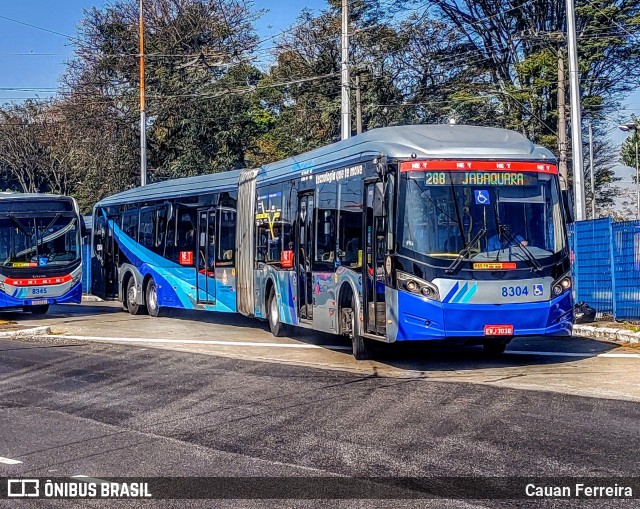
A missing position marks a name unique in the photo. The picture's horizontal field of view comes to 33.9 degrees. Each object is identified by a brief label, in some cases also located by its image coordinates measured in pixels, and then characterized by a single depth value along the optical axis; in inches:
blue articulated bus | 538.9
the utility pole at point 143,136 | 1516.6
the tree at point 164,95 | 1907.0
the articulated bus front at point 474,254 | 537.3
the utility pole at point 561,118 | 1157.1
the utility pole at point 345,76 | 1172.5
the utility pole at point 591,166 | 1651.5
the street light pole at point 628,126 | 1579.7
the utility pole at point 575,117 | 900.6
